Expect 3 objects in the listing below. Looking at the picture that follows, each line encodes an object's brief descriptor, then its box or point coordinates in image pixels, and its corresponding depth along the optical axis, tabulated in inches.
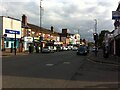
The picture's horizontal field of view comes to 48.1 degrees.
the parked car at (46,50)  1270.5
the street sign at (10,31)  1115.9
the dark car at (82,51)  1060.2
